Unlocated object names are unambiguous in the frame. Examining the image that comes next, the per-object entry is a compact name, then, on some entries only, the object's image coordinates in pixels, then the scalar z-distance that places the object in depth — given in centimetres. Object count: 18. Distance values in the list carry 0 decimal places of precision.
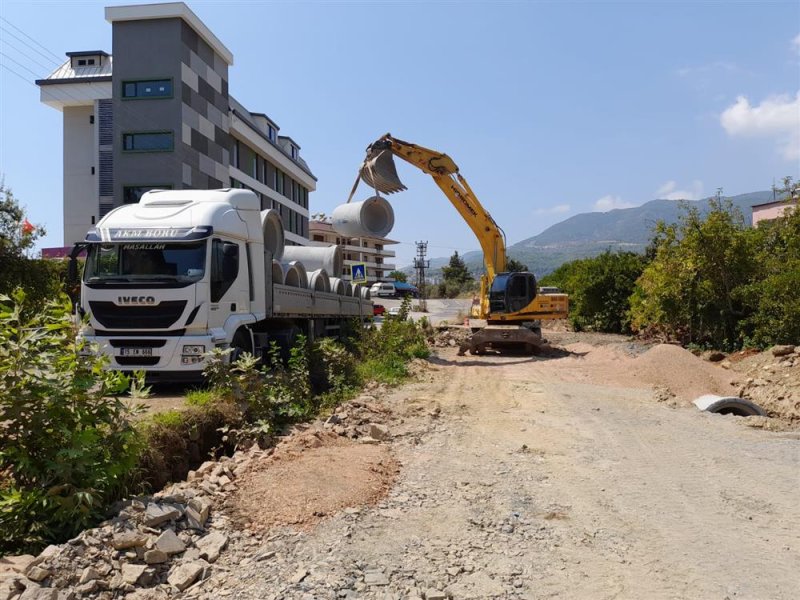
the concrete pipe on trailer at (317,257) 1625
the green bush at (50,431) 437
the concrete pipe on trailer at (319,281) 1457
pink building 3978
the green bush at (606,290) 2408
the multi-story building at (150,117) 3123
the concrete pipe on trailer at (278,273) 1199
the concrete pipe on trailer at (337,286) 1618
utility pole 9126
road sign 1883
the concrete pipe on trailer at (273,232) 1236
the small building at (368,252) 8426
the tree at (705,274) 1602
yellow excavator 1794
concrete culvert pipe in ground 1035
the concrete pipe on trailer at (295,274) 1293
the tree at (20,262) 1555
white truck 917
